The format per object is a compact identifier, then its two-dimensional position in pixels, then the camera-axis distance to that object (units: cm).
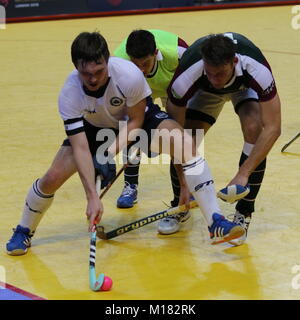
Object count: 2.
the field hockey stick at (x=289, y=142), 1393
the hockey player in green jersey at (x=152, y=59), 1087
